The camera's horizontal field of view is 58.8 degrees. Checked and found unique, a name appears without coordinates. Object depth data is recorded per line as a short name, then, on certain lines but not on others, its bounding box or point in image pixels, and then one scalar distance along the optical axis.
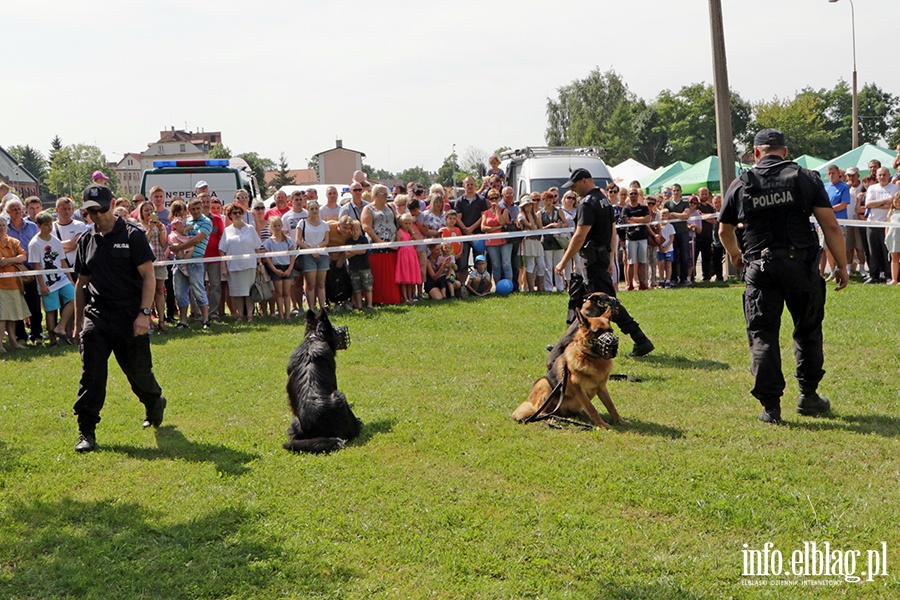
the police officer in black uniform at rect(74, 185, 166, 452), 6.53
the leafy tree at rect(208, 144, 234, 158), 112.34
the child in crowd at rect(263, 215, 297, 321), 12.86
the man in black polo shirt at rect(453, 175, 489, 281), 15.40
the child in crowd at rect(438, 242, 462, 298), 14.57
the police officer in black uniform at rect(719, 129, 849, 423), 6.24
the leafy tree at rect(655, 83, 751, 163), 87.00
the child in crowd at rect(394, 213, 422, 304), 14.01
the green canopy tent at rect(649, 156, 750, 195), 30.41
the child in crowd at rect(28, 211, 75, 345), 11.34
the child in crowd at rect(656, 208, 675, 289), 15.81
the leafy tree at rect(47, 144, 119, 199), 91.75
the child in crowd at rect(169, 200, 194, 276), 12.48
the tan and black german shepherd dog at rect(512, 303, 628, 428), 6.24
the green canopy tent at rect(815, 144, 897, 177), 26.14
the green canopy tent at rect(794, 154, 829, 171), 34.38
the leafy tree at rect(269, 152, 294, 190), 111.66
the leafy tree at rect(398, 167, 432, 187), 162.75
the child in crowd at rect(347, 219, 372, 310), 13.41
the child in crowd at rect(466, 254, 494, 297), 14.95
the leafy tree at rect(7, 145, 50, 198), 144.12
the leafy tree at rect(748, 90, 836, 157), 75.06
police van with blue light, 16.78
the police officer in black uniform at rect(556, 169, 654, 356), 8.17
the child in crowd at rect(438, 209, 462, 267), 14.90
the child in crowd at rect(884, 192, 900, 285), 13.88
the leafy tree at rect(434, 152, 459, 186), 106.03
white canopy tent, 35.68
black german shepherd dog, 6.14
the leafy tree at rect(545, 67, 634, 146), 77.94
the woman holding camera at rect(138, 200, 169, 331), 11.98
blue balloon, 15.04
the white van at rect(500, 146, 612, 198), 19.92
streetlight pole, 35.06
